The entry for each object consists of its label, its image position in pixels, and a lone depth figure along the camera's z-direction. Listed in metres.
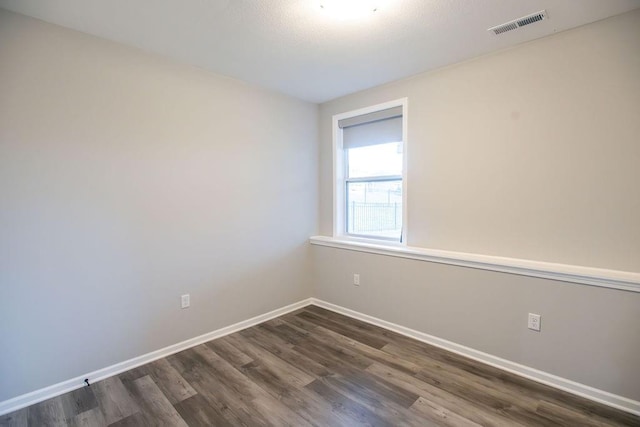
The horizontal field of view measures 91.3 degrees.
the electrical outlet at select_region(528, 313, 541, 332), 2.27
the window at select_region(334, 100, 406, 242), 3.27
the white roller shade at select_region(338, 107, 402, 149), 3.22
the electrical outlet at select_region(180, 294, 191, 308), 2.79
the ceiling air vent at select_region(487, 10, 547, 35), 2.00
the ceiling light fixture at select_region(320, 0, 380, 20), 1.86
